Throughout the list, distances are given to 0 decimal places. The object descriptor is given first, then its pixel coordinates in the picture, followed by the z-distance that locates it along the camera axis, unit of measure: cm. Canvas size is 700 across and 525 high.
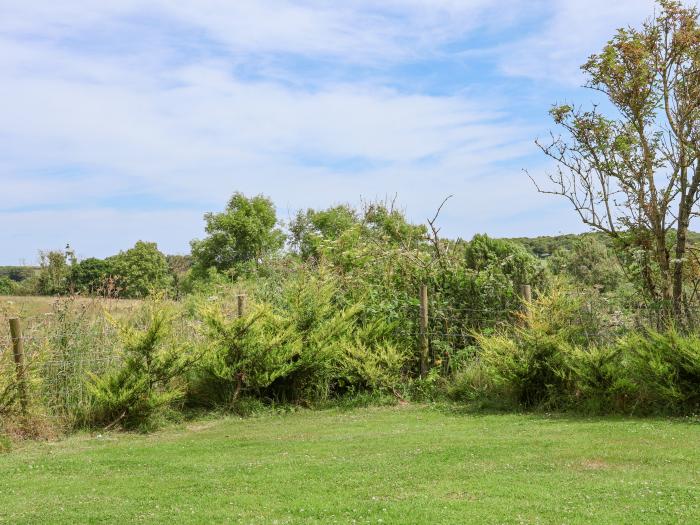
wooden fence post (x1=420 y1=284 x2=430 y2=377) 1153
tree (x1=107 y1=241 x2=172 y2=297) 3753
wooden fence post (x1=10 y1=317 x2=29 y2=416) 865
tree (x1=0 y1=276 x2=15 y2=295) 3594
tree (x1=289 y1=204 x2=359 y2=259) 2438
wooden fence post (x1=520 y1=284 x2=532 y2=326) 1075
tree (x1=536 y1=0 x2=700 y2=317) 1040
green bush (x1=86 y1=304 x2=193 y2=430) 919
